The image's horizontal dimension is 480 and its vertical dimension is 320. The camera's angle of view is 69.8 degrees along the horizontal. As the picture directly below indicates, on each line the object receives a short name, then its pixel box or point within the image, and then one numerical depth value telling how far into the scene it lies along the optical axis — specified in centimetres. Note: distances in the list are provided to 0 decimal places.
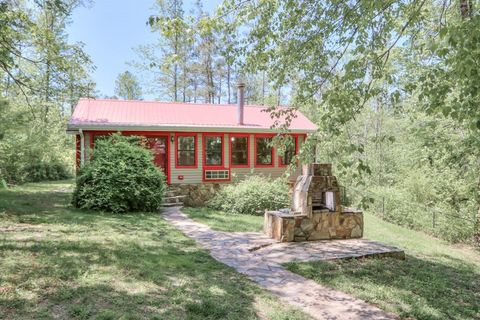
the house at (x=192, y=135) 1156
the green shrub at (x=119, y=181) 905
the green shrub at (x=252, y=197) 1052
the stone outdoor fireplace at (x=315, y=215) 676
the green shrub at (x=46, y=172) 1756
